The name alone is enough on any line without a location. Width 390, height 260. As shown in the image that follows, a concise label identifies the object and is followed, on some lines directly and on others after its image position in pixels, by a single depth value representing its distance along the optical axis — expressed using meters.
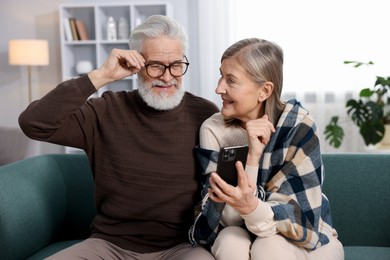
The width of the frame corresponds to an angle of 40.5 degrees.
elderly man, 1.73
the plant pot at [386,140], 3.51
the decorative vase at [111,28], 4.82
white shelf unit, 4.80
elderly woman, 1.48
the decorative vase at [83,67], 4.92
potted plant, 3.51
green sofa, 1.89
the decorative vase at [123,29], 4.83
